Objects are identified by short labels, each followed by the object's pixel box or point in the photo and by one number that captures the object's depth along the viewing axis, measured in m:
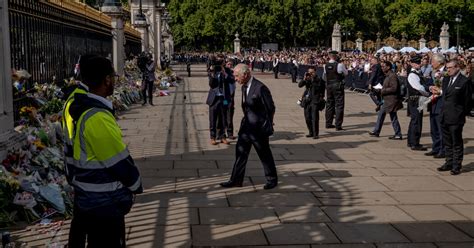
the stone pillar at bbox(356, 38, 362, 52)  64.62
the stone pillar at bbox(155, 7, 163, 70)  33.03
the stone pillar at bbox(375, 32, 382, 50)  64.88
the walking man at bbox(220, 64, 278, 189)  7.50
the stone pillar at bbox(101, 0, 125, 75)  19.67
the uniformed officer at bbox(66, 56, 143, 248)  3.52
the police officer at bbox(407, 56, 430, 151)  10.61
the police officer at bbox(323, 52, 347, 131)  13.46
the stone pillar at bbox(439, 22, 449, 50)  57.88
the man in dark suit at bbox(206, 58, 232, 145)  10.98
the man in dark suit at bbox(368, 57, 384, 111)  15.45
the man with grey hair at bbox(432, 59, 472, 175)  8.59
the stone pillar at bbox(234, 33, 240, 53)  73.56
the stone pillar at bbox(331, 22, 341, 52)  55.66
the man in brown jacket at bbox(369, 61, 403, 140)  11.93
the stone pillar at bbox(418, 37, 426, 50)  58.66
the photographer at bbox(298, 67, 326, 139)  11.97
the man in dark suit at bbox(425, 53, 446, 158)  9.87
